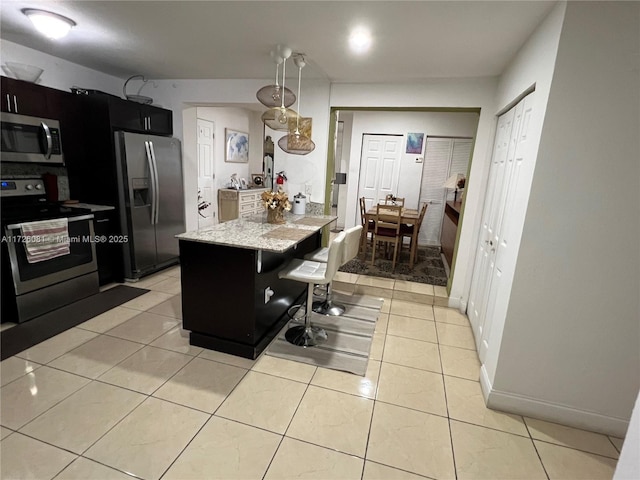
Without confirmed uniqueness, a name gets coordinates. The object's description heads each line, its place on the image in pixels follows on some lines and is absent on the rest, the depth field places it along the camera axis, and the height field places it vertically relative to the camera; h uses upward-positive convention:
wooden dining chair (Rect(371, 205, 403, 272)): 4.58 -0.69
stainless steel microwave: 2.69 +0.16
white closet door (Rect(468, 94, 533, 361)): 2.09 -0.31
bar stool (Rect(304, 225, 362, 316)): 2.59 -0.75
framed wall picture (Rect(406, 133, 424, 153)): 5.76 +0.68
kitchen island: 2.23 -0.84
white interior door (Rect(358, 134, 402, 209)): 5.95 +0.21
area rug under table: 4.31 -1.30
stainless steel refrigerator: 3.41 -0.38
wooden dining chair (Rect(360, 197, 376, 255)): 4.91 -0.78
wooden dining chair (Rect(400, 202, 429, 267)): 4.59 -0.76
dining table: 4.61 -0.59
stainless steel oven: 2.56 -0.91
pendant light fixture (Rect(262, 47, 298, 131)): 2.50 +0.45
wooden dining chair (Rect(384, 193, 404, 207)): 5.55 -0.38
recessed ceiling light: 2.21 +1.00
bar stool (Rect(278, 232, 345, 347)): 2.32 -0.77
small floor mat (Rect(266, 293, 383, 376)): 2.39 -1.38
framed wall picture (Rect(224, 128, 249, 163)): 6.23 +0.47
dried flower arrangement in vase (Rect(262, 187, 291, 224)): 2.97 -0.31
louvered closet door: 5.66 +0.16
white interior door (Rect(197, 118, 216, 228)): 5.57 -0.06
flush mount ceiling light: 2.19 +0.95
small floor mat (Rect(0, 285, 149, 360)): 2.39 -1.37
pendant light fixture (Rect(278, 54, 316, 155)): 2.78 +0.29
